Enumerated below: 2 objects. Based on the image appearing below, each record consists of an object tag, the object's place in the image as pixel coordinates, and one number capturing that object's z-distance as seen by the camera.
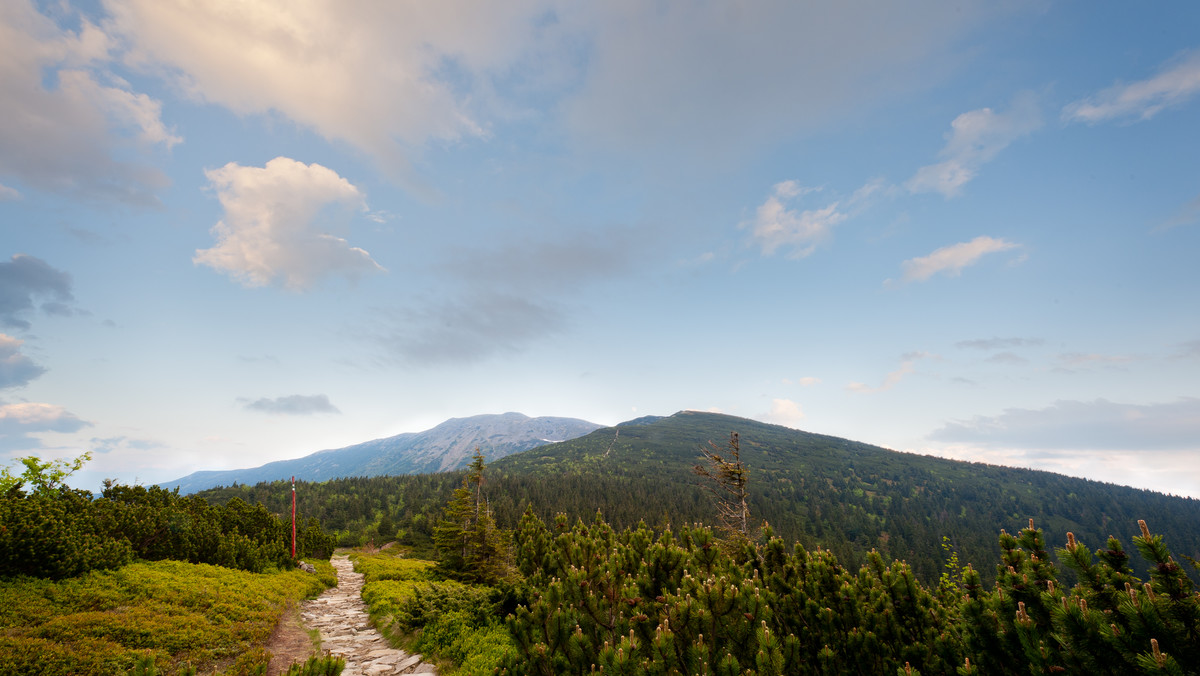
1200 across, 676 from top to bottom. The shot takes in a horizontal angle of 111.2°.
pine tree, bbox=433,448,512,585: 23.53
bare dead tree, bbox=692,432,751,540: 21.30
